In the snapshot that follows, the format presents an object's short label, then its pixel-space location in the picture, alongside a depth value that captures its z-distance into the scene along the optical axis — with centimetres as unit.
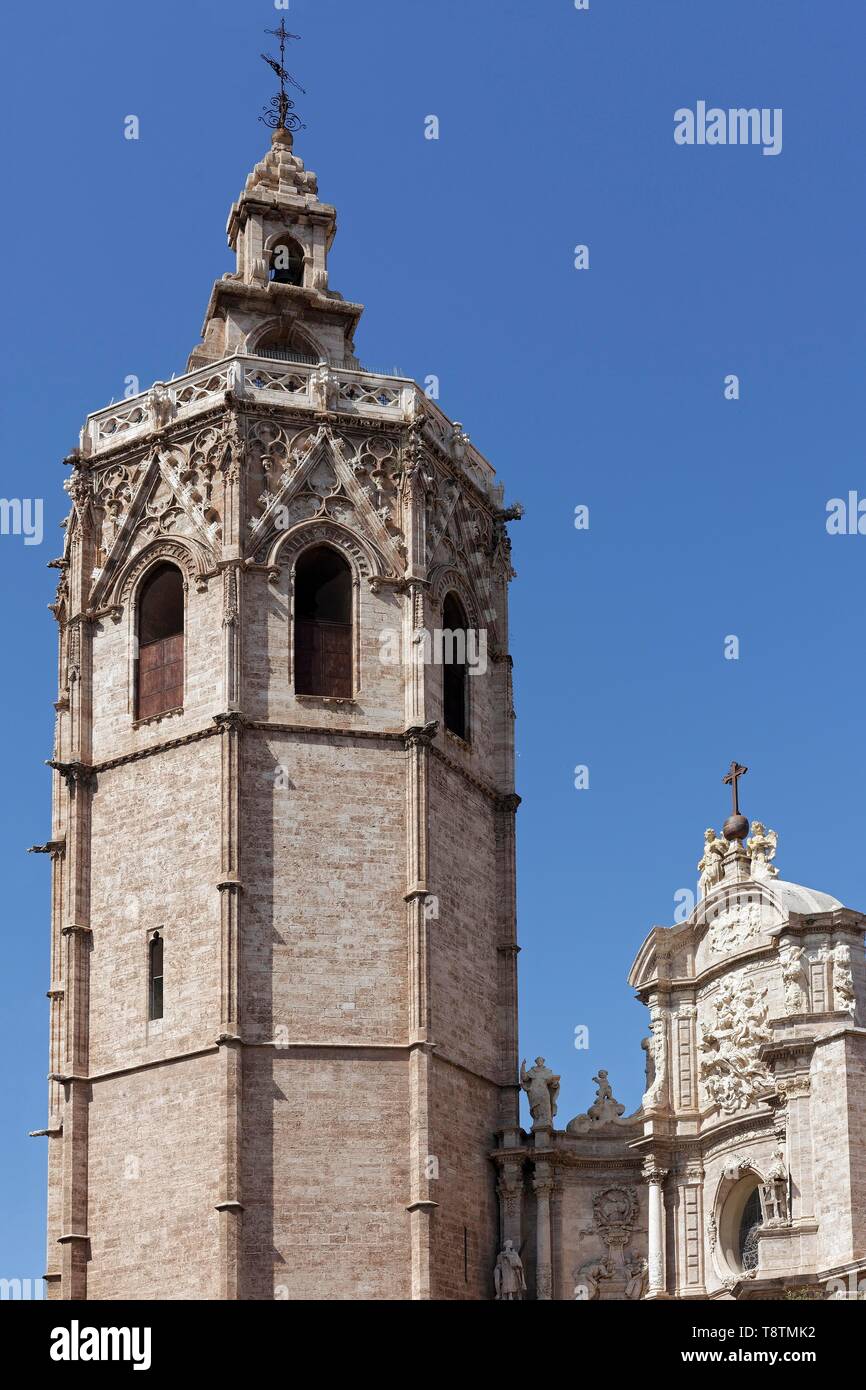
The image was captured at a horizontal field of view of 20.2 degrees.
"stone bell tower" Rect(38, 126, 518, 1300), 3903
